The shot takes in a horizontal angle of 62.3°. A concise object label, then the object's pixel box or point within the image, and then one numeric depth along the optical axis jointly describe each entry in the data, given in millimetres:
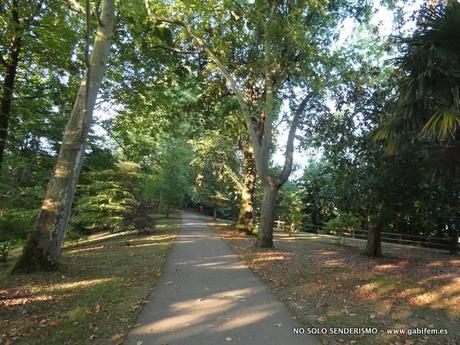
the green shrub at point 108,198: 17438
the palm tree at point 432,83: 6312
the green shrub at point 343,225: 23812
